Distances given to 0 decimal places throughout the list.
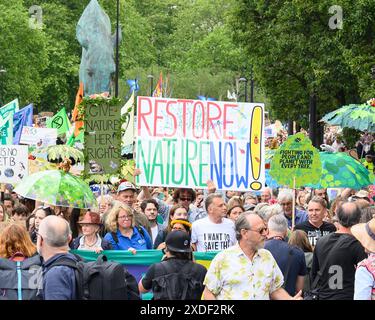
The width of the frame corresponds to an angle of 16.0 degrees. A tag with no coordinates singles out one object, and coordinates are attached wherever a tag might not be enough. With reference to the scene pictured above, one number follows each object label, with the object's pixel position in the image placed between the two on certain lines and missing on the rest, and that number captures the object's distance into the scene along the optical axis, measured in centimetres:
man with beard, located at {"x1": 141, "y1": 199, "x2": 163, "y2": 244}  1443
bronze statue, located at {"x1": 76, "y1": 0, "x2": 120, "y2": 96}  6238
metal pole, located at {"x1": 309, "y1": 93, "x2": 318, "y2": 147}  4109
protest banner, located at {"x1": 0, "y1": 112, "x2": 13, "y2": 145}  2442
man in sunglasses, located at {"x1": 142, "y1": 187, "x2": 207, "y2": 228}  1503
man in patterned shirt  874
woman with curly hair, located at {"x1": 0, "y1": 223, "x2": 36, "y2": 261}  910
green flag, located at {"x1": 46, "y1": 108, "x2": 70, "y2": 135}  3625
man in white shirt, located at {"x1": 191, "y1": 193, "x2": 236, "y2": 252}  1256
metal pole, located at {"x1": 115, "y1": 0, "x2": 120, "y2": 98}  5386
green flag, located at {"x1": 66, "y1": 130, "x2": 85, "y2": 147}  3195
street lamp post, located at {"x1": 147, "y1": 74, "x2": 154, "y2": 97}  7602
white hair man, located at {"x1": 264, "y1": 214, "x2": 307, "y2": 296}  1051
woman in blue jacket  1223
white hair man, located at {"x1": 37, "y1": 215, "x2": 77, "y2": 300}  823
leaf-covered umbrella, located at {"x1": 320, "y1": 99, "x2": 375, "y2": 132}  2477
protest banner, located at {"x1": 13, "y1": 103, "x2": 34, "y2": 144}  3115
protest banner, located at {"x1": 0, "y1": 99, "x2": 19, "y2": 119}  2577
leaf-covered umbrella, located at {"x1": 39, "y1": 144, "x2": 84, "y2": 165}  2638
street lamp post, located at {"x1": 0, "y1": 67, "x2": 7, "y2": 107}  6665
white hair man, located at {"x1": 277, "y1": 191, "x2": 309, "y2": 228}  1492
